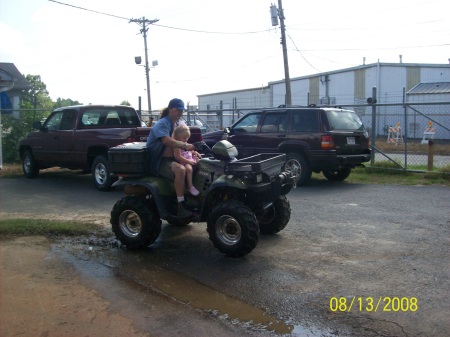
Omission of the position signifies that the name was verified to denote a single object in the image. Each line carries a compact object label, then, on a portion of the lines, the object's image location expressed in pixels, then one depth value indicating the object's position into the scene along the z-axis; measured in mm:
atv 5566
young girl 6078
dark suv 10984
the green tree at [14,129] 16109
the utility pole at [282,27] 25547
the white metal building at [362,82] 33094
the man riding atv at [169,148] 6008
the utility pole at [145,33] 39731
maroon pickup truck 10898
